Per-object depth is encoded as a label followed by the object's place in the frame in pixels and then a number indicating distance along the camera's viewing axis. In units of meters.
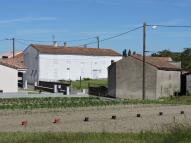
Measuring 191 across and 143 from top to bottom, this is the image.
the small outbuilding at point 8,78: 62.06
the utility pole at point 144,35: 55.19
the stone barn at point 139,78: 64.94
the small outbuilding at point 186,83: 68.19
